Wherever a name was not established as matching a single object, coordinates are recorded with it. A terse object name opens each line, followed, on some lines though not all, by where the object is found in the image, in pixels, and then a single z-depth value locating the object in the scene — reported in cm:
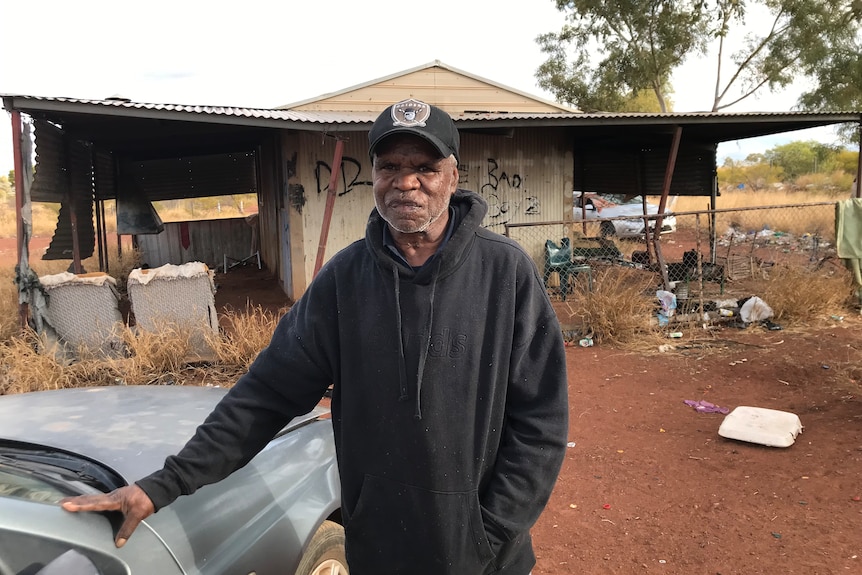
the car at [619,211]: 1894
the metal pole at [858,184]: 961
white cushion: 450
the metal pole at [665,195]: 846
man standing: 151
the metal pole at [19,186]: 628
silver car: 141
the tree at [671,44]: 1972
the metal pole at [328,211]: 781
